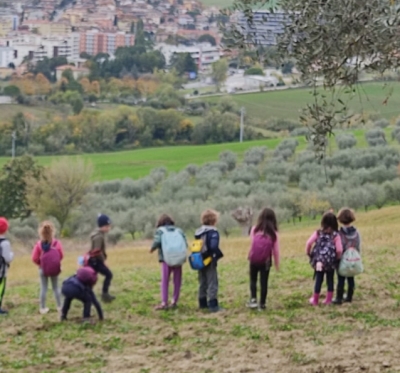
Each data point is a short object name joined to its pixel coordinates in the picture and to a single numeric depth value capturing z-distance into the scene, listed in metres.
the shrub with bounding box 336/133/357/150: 56.12
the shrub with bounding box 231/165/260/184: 52.27
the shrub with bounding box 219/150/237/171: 59.69
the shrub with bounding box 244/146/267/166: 58.25
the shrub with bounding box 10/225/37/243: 43.78
